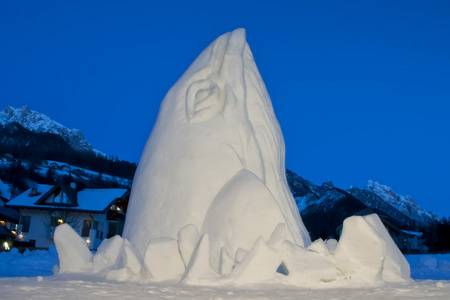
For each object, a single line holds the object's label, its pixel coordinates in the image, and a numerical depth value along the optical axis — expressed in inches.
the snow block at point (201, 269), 301.3
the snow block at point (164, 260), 327.9
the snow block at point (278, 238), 317.5
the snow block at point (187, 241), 336.2
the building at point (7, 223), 1318.9
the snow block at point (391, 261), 355.8
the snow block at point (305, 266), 306.5
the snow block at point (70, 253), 385.1
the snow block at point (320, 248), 337.1
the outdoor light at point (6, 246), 1312.7
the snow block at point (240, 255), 321.7
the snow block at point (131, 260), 344.2
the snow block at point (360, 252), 320.5
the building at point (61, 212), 1449.3
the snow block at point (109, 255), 385.4
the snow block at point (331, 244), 402.4
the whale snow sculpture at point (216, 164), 377.1
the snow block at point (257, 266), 302.4
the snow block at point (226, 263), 324.2
